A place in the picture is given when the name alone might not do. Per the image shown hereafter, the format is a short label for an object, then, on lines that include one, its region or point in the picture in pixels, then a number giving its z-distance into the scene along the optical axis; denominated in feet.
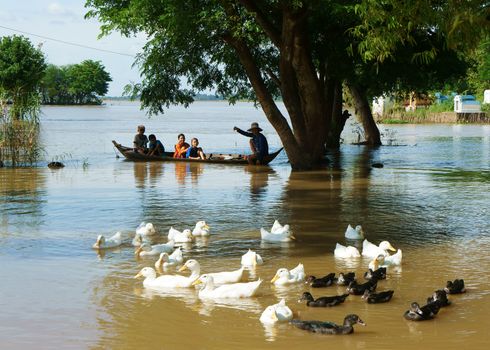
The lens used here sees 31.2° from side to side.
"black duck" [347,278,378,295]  35.35
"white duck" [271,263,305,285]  37.11
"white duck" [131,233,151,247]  46.47
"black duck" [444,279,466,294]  35.19
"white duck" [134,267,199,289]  36.99
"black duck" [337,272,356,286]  36.78
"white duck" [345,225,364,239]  48.26
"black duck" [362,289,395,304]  34.35
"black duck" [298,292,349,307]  33.76
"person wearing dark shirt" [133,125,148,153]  107.86
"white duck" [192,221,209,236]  49.21
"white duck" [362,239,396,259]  42.63
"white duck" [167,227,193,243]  47.34
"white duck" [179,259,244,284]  37.35
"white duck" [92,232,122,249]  45.70
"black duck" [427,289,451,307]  33.12
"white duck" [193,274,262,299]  35.14
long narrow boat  99.45
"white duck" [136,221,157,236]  49.83
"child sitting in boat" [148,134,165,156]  106.52
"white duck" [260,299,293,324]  31.32
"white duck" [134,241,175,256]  44.27
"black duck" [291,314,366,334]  30.45
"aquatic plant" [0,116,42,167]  88.99
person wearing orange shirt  104.17
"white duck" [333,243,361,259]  43.21
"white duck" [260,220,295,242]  47.62
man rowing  97.55
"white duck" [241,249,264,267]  40.98
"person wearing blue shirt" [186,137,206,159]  102.53
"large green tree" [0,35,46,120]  229.86
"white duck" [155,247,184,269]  41.12
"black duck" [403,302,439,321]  31.76
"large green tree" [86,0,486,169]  81.35
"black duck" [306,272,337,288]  36.86
